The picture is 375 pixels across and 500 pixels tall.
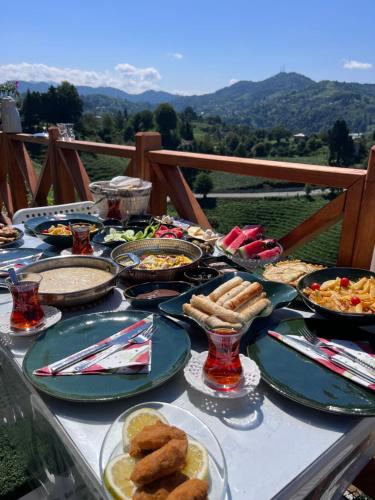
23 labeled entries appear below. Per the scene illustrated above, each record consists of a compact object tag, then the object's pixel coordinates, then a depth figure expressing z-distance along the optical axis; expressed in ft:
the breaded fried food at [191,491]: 2.24
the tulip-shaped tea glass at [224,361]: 3.39
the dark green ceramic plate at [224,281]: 4.56
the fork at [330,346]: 3.76
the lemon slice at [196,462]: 2.47
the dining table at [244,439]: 2.68
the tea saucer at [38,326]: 4.31
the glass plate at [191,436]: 2.46
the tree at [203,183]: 124.77
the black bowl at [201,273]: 5.65
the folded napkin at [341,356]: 3.58
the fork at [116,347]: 3.72
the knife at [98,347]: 3.69
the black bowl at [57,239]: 7.23
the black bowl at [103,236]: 7.25
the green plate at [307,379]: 3.20
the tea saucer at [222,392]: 3.34
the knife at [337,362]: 3.52
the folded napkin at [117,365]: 3.62
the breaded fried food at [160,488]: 2.30
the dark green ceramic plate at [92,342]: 3.36
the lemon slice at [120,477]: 2.35
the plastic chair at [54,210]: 9.73
